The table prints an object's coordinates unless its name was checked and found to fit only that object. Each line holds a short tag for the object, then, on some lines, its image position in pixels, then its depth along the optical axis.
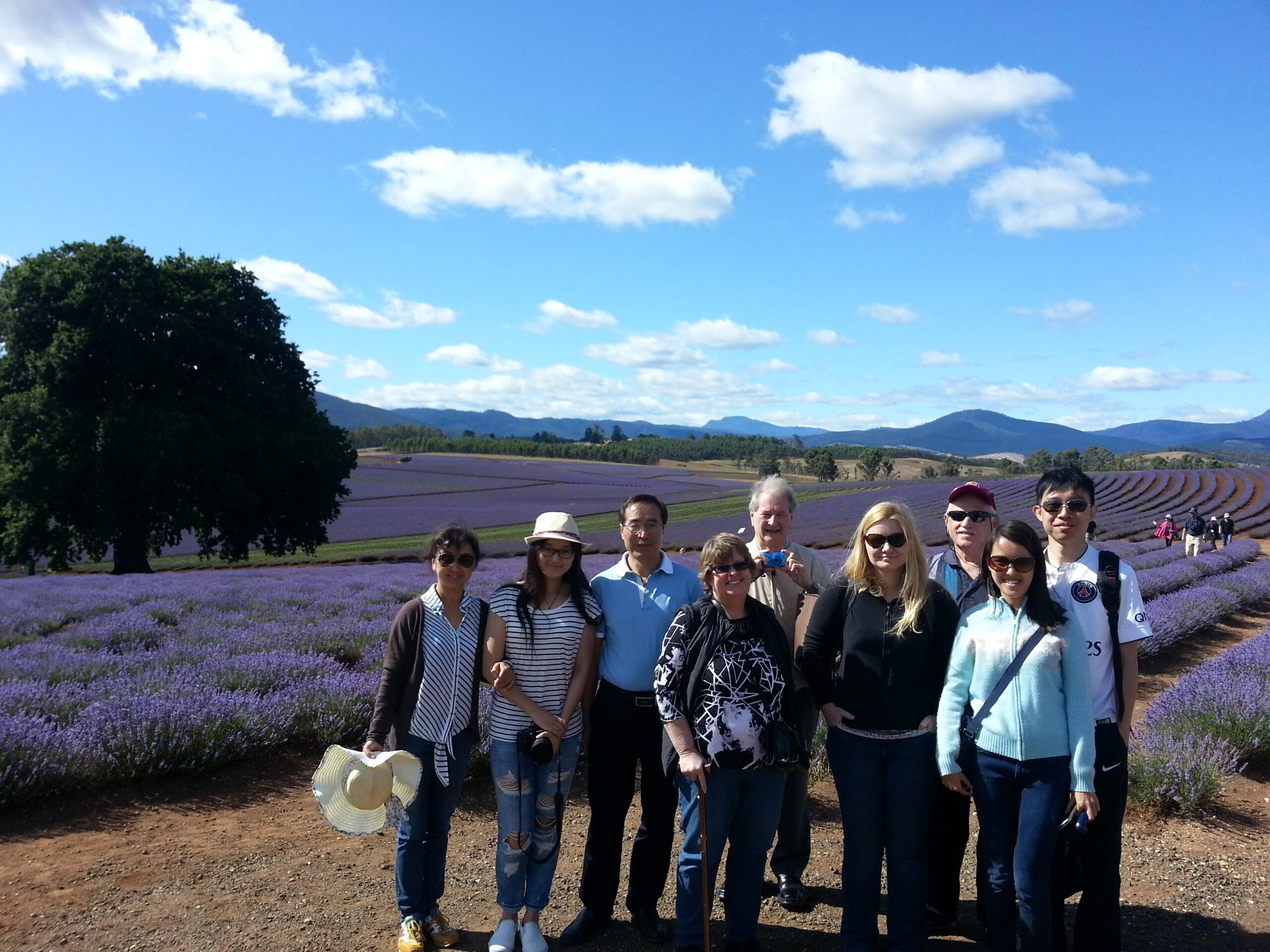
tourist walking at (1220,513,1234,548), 22.84
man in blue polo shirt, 3.31
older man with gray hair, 3.44
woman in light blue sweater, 2.69
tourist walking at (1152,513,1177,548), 23.52
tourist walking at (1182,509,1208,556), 19.36
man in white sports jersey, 2.84
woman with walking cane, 2.93
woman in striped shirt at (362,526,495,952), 3.19
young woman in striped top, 3.20
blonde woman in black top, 2.93
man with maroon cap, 3.32
